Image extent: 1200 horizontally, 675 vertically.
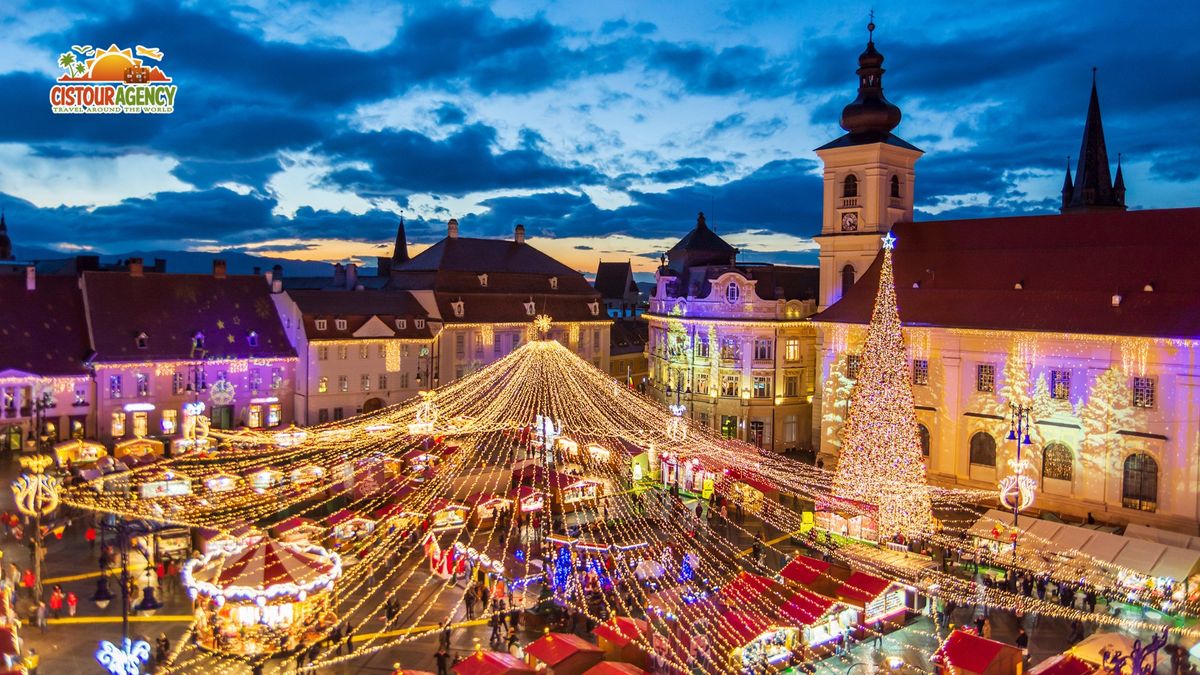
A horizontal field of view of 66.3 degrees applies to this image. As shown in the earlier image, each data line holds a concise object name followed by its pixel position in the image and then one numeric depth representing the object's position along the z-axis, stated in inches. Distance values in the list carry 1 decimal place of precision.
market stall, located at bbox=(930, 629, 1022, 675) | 798.5
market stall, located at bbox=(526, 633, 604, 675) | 800.3
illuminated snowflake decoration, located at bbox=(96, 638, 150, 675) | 787.4
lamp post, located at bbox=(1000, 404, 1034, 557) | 1270.9
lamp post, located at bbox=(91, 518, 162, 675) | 788.0
